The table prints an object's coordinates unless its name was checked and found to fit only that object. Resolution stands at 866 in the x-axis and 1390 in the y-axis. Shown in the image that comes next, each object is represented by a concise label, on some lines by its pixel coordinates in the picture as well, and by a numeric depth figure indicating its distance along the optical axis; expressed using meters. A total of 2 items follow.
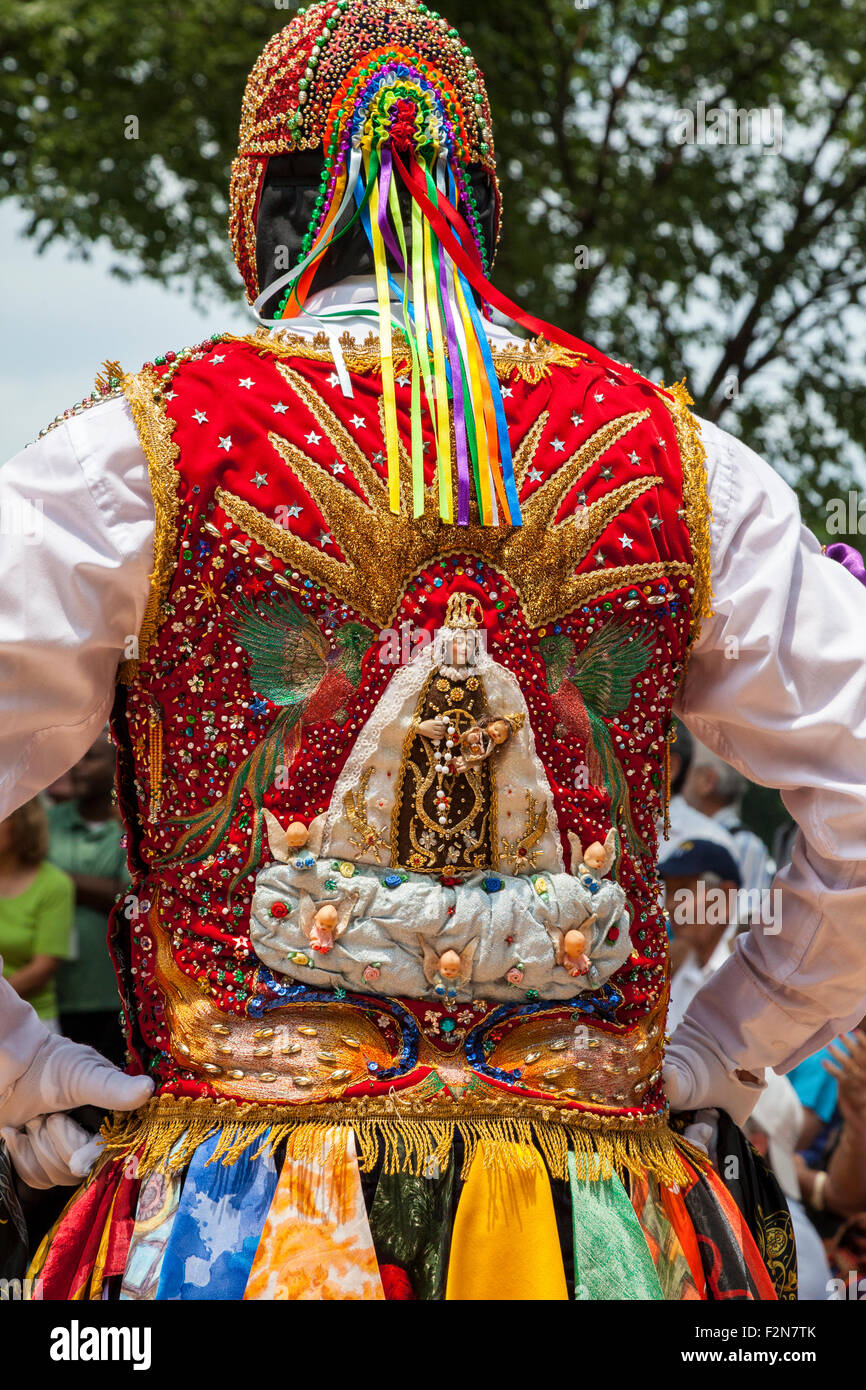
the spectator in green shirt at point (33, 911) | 5.29
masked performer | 2.02
